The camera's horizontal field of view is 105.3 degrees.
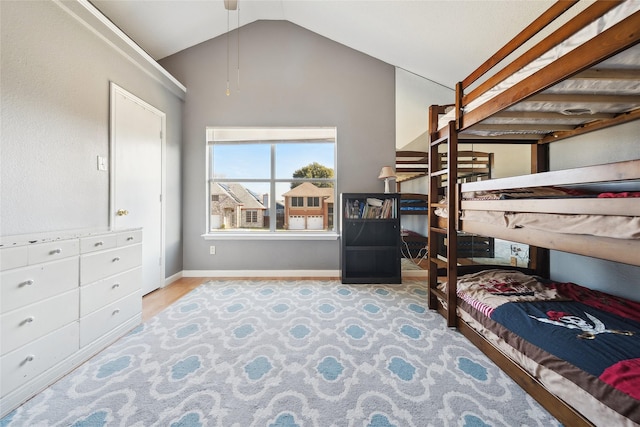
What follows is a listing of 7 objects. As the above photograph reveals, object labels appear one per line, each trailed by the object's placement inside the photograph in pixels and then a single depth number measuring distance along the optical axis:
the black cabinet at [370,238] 3.02
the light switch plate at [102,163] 2.08
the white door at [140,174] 2.26
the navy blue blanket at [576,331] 1.07
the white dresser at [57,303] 1.16
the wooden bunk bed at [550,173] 0.91
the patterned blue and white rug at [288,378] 1.11
